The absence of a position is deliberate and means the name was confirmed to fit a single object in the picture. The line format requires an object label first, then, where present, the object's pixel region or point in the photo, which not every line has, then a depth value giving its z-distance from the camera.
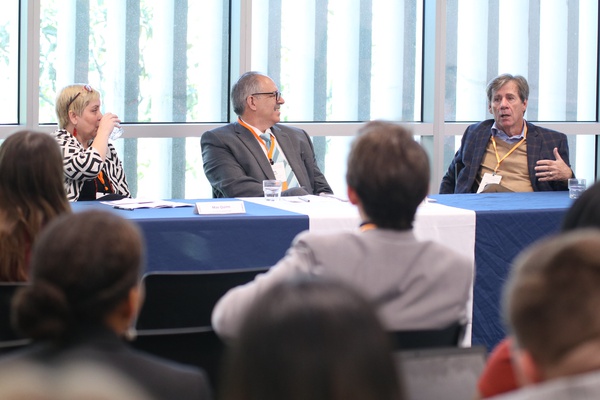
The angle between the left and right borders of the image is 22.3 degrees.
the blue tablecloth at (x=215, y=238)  6.11
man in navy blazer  9.21
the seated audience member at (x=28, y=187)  4.30
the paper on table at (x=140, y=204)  6.72
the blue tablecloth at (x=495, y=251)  6.82
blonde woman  8.12
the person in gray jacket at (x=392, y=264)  3.38
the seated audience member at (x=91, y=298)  2.26
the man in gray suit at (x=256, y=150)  8.61
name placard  6.43
